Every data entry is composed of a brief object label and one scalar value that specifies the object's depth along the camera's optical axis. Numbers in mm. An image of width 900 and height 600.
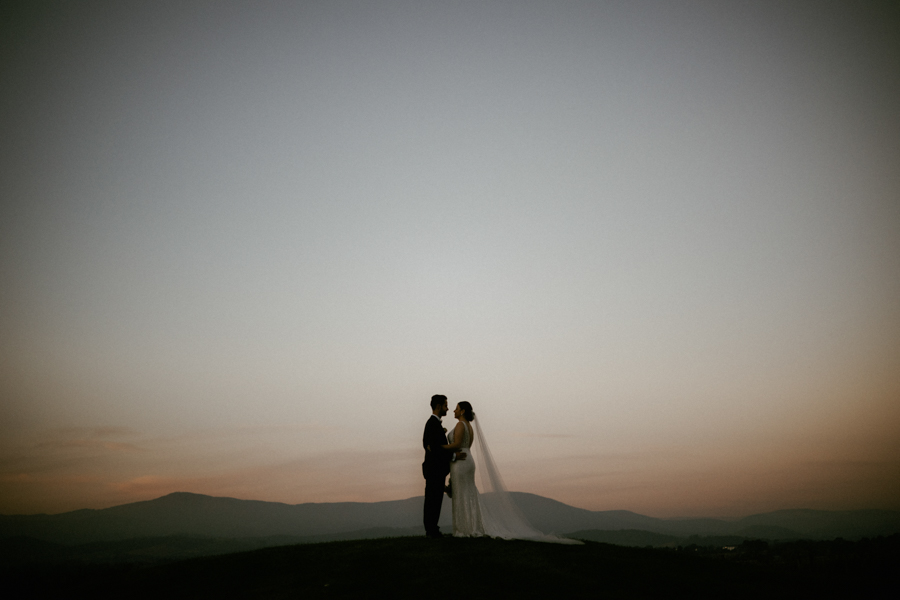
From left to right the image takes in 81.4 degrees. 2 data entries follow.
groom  16422
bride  16203
